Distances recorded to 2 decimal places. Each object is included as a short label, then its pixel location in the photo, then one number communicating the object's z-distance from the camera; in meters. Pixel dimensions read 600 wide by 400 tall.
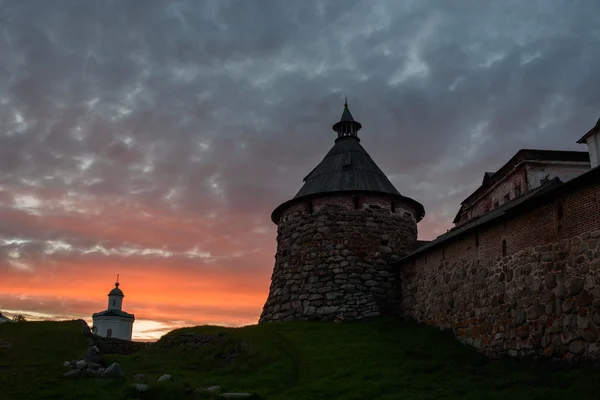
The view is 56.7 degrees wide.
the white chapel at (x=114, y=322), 51.91
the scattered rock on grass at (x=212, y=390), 11.73
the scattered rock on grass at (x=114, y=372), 12.85
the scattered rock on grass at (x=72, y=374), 12.46
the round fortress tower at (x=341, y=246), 21.00
